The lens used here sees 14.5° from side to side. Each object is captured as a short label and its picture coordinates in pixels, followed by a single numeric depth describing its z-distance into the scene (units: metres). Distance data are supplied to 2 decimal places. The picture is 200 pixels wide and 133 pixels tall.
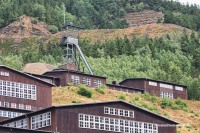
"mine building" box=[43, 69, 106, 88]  135.62
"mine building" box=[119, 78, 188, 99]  145.12
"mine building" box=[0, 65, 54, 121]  106.43
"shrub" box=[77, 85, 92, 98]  129.65
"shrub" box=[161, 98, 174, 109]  137.50
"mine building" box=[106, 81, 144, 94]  142.00
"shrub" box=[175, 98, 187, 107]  141.25
